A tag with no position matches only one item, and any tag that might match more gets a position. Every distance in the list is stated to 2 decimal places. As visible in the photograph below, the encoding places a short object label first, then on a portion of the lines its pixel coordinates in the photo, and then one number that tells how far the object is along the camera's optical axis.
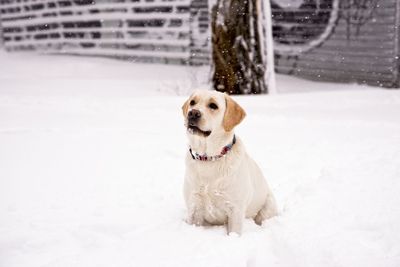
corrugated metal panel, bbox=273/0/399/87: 10.34
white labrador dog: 3.42
